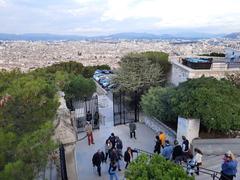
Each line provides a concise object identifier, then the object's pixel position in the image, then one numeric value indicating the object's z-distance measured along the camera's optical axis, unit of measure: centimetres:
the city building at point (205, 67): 1803
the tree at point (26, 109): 685
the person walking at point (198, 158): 934
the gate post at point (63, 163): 796
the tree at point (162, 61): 2255
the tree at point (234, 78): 1594
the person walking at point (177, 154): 992
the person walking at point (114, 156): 1002
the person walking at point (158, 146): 1133
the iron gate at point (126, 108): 1821
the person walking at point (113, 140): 1178
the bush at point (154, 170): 596
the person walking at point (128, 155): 1060
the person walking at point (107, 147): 1135
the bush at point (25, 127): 518
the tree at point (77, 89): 2094
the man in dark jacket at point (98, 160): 1056
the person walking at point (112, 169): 976
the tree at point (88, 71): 3364
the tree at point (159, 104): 1427
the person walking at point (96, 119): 1706
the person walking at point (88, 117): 1653
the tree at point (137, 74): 2025
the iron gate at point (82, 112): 1714
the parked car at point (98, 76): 3158
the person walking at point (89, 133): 1383
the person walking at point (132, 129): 1469
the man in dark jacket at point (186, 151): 1013
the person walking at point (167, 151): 952
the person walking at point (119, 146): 1158
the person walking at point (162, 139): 1159
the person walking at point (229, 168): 786
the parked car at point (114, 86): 2151
